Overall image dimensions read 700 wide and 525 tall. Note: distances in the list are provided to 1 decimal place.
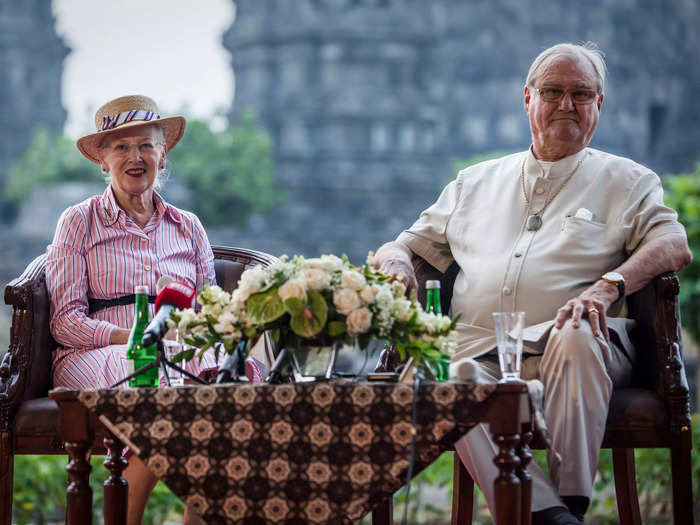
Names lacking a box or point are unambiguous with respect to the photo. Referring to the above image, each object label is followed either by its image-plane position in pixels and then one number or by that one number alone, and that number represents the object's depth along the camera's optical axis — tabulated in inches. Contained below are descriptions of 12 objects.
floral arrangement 214.7
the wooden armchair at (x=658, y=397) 257.1
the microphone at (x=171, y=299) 224.8
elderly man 252.2
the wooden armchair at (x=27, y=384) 270.7
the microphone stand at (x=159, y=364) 222.7
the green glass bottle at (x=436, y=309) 226.5
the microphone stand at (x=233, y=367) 223.5
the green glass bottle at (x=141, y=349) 233.8
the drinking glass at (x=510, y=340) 224.7
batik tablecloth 205.3
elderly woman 284.7
